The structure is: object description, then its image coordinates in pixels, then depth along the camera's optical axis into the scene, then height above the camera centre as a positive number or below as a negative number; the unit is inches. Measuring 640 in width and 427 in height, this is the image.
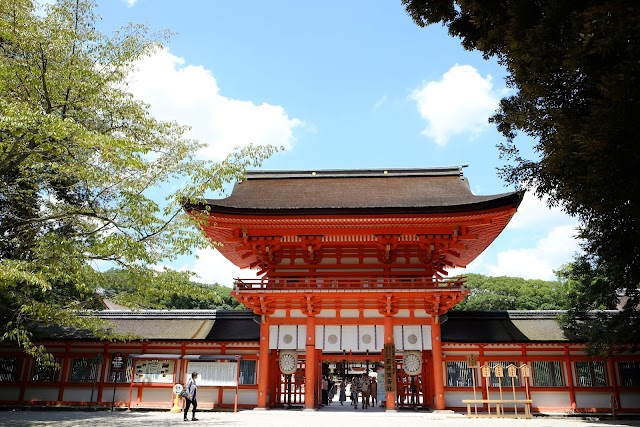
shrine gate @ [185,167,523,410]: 609.3 +108.6
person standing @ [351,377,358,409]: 721.0 -55.5
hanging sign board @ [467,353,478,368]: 612.3 -3.8
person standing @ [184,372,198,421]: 526.9 -46.6
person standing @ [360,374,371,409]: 717.9 -51.6
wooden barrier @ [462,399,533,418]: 534.5 -56.0
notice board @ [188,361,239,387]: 650.2 -26.0
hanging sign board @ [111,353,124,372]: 676.1 -15.9
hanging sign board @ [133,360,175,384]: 682.2 -25.2
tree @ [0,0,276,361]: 348.5 +154.2
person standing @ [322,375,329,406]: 783.1 -59.9
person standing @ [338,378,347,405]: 865.5 -70.7
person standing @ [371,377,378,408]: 777.2 -58.2
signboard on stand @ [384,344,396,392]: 603.5 -20.2
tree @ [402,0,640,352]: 190.9 +130.4
